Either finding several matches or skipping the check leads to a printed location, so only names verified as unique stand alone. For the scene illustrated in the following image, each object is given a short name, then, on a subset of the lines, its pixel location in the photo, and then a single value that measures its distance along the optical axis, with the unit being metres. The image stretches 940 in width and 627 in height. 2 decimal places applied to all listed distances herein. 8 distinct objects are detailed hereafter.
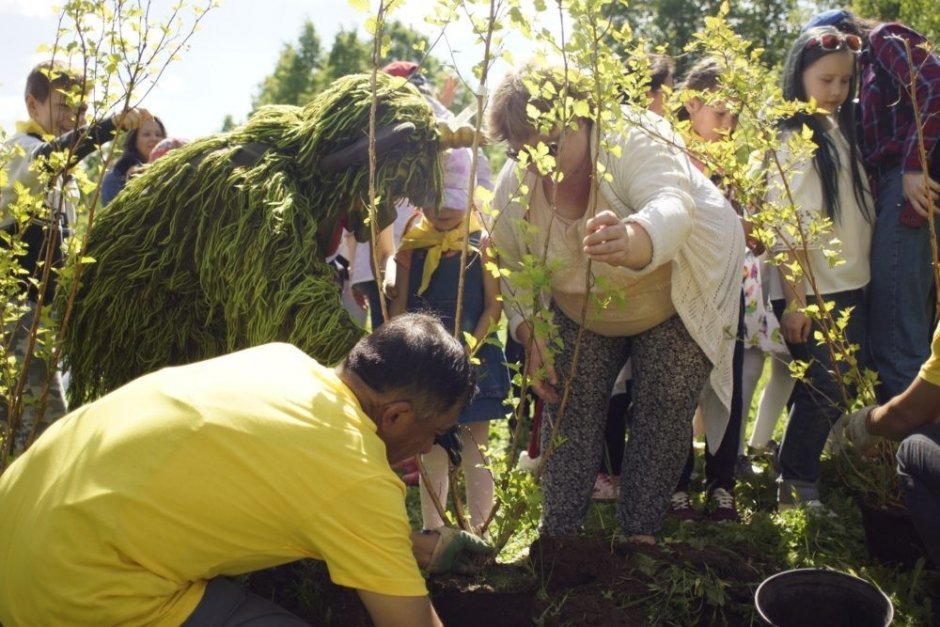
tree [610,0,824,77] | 13.29
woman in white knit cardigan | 2.62
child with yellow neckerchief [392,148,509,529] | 3.67
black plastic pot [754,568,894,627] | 2.36
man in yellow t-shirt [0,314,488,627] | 1.88
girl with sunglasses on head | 3.59
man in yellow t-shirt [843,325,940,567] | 2.49
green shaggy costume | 2.67
